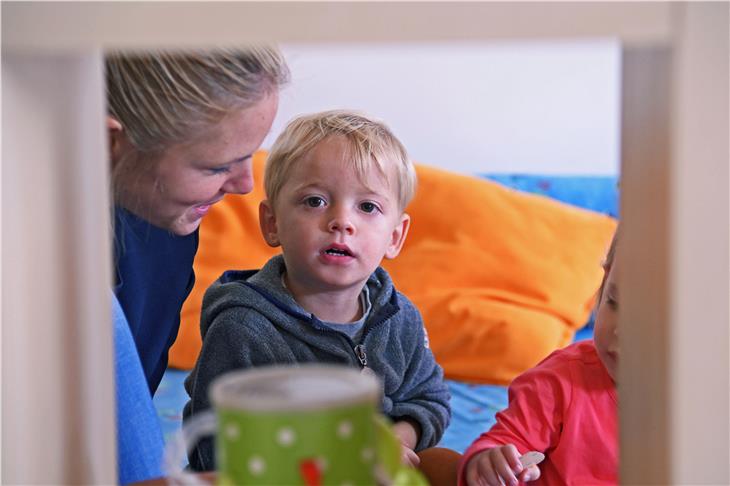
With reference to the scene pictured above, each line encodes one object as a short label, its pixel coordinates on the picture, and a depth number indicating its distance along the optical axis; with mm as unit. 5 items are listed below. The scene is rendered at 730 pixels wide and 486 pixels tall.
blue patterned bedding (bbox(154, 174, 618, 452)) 1617
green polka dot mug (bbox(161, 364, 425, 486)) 750
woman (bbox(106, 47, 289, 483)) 1142
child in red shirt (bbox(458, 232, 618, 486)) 1254
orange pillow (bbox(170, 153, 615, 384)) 1837
